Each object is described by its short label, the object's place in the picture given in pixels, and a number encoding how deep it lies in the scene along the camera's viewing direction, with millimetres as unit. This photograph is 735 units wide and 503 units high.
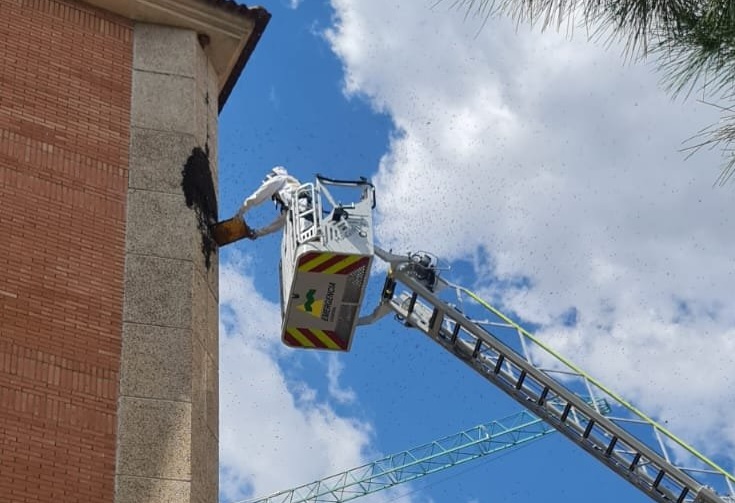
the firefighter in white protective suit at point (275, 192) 16891
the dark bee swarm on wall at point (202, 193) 15727
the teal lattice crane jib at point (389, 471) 63031
